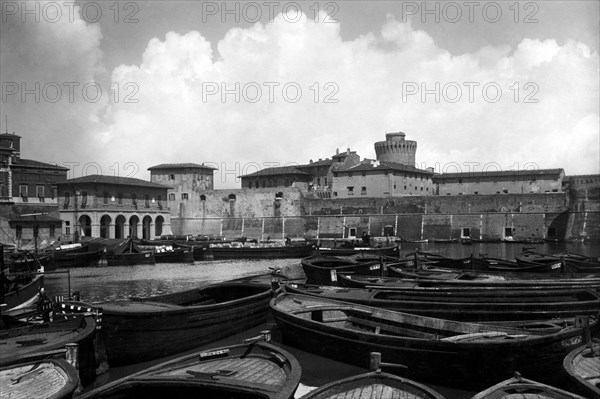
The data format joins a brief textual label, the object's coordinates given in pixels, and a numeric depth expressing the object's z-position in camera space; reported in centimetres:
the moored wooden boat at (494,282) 1677
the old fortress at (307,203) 5066
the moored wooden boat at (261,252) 4275
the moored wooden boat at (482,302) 1350
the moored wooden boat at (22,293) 1660
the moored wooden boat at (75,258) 3628
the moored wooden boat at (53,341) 977
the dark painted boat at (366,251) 3353
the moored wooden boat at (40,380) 773
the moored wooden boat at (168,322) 1230
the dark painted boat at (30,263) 2661
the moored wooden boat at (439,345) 988
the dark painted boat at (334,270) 2327
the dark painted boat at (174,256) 4041
